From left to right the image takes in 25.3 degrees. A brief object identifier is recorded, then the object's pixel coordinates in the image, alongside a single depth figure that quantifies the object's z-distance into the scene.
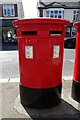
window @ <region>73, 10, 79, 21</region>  25.97
